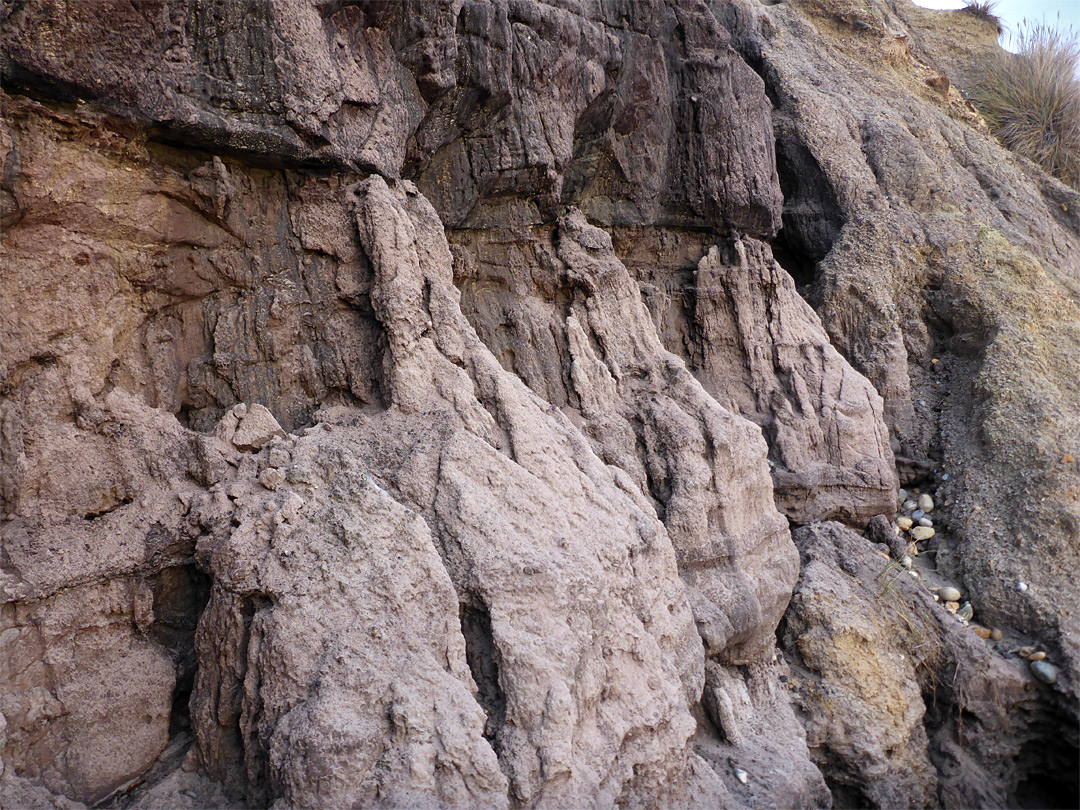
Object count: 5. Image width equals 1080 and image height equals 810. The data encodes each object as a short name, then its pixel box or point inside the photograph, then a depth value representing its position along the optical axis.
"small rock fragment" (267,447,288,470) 3.26
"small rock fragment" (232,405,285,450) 3.38
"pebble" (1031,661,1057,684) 4.80
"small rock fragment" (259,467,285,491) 3.18
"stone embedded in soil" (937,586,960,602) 5.37
